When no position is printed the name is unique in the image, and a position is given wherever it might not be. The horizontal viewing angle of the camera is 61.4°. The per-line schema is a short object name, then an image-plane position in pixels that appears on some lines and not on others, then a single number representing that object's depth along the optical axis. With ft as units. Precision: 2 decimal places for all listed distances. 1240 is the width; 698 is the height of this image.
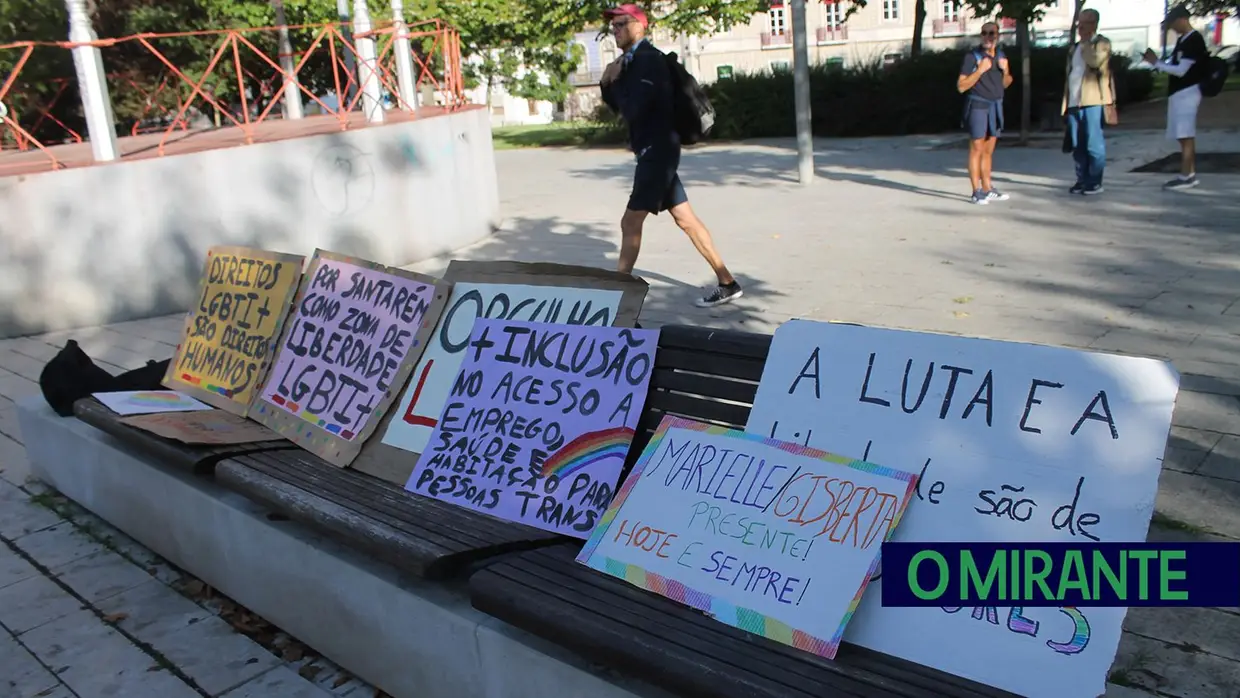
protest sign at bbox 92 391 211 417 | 14.03
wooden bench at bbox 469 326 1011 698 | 6.94
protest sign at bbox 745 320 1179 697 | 7.01
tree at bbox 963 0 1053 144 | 46.73
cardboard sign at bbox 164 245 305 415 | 14.55
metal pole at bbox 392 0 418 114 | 39.52
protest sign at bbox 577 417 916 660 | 7.70
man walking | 21.72
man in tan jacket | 33.37
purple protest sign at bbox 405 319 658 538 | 10.02
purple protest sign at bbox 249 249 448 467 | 12.60
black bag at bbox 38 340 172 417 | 15.23
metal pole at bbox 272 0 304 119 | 52.06
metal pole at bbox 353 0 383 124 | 35.91
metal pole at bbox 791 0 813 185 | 42.11
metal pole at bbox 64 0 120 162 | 28.14
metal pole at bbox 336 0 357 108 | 38.00
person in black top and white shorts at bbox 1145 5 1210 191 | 33.58
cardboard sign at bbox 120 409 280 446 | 12.75
